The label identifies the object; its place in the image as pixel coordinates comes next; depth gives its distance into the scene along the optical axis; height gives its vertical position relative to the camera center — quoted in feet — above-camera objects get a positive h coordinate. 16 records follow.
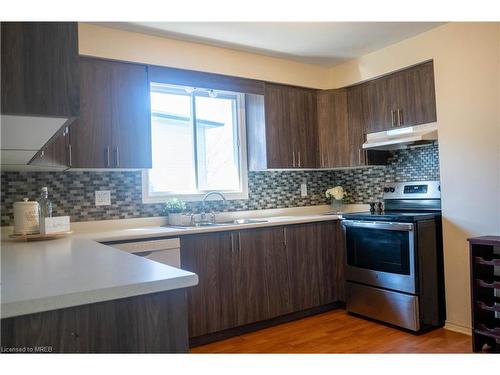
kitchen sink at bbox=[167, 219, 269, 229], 10.03 -0.82
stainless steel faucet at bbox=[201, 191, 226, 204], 11.38 -0.02
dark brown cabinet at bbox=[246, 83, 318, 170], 11.82 +2.00
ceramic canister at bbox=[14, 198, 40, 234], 7.00 -0.32
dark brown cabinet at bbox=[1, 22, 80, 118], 3.32 +1.18
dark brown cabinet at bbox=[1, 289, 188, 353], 2.91 -1.06
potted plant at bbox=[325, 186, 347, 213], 13.19 -0.27
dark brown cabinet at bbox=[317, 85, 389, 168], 12.15 +1.93
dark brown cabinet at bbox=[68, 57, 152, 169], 8.94 +1.92
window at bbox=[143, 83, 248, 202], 11.03 +1.54
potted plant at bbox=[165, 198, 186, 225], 10.39 -0.37
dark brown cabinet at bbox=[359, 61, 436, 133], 10.31 +2.52
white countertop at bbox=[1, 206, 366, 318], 2.97 -0.74
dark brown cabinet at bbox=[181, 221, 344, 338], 9.21 -2.17
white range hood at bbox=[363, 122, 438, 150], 10.09 +1.38
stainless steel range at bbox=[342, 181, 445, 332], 9.52 -1.97
